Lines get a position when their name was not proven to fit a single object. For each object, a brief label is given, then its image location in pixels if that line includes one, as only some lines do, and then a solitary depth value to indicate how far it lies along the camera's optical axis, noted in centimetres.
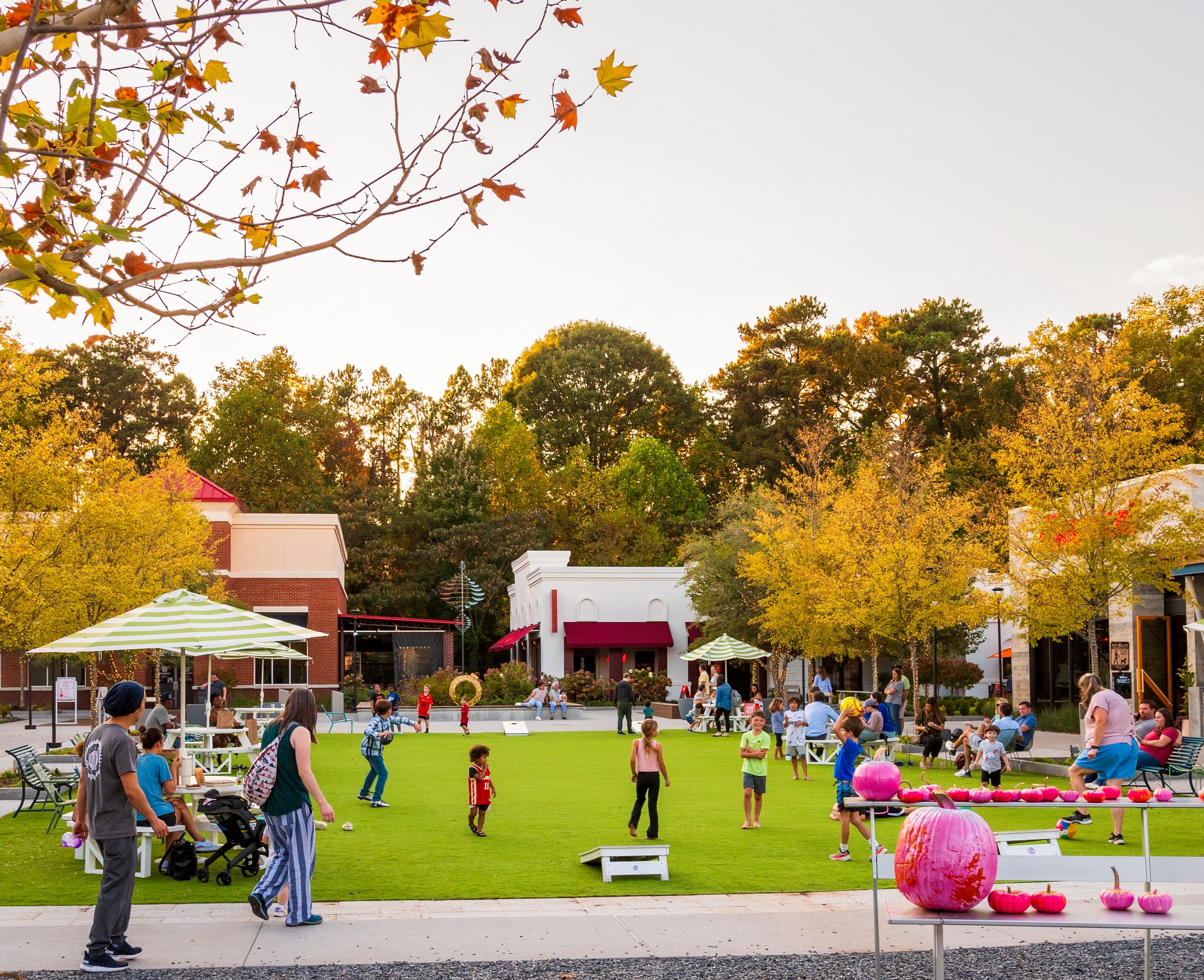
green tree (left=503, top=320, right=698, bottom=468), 7206
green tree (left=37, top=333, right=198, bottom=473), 6450
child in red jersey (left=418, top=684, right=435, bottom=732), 3328
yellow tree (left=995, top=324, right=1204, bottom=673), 2305
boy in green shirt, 1397
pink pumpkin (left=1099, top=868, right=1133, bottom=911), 652
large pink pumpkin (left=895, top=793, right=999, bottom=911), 604
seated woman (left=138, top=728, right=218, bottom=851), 1024
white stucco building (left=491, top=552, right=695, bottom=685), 5097
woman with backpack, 882
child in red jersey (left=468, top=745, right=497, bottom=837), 1363
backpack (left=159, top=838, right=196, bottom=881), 1076
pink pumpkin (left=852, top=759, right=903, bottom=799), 785
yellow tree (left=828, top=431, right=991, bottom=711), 2828
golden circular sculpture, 3909
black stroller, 1067
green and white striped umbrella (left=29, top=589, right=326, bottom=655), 1413
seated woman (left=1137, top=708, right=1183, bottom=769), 1596
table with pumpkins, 605
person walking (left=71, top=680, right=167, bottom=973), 755
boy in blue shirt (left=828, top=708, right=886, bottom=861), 1286
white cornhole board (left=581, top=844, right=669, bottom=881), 1078
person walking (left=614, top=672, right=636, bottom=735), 3088
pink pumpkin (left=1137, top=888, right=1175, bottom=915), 641
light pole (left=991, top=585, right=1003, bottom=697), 2472
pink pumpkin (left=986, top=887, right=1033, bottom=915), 627
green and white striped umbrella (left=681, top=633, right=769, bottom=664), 3412
